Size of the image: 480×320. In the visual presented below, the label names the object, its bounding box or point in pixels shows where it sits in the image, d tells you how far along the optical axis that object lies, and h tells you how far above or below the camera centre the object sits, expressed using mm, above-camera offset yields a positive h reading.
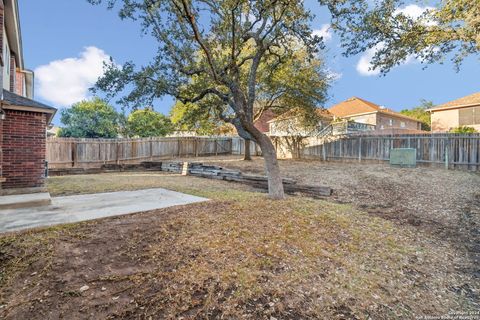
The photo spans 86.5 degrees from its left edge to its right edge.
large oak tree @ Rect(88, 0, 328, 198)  6270 +2698
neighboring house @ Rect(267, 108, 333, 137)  15638 +2009
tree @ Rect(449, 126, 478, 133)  16266 +1664
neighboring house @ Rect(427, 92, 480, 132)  19531 +3425
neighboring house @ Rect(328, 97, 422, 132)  27250 +4568
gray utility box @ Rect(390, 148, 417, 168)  11133 -64
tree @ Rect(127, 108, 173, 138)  26861 +3073
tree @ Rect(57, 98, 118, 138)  24672 +3470
